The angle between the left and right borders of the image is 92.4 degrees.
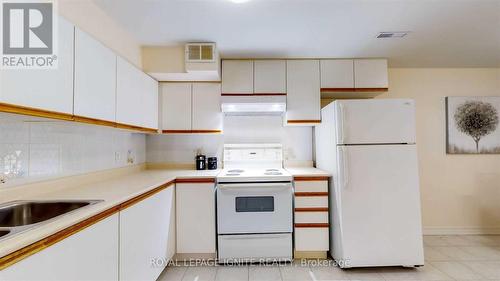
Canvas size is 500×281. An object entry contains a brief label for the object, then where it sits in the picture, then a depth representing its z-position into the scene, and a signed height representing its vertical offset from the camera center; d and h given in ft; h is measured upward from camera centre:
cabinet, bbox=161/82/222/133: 9.05 +1.61
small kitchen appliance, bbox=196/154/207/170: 9.51 -0.50
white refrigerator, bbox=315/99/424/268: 7.18 -1.13
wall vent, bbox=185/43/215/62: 7.80 +3.18
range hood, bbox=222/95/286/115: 8.90 +1.72
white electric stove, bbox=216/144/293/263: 7.66 -2.20
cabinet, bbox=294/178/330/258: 7.80 -2.21
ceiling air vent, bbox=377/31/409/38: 7.07 +3.40
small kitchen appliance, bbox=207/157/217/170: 9.66 -0.55
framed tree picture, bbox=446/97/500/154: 10.12 +0.91
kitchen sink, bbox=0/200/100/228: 4.16 -1.05
